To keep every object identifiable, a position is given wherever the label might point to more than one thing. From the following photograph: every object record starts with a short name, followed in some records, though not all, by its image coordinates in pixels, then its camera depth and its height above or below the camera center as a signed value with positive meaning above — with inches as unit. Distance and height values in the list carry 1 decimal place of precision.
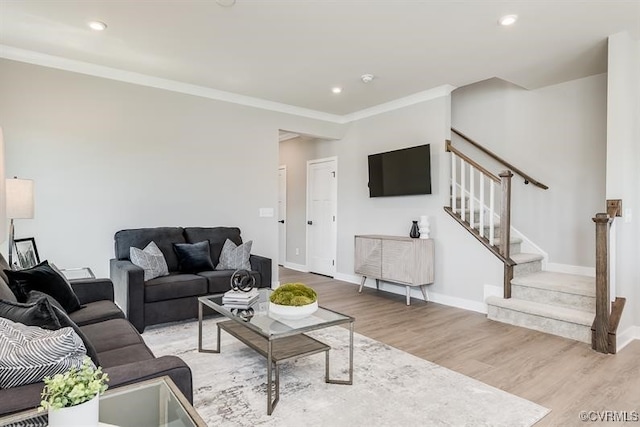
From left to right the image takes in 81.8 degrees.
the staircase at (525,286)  135.8 -31.7
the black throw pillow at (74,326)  55.8 -19.0
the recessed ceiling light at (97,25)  120.4 +60.1
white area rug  80.9 -46.3
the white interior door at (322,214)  252.2 -4.9
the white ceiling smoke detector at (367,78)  166.2 +59.3
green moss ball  93.3 -22.7
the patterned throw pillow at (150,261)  143.3 -21.2
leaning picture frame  132.8 -17.0
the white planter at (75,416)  36.5 -20.8
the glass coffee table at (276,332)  86.0 -31.0
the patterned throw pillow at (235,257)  166.1 -22.7
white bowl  92.6 -26.1
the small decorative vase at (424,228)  186.5 -10.5
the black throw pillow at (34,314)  54.9 -16.1
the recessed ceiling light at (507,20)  115.3 +59.5
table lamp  113.9 +2.4
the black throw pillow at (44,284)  85.3 -18.7
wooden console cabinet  180.5 -26.8
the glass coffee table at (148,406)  47.0 -26.5
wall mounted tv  188.7 +19.1
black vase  188.5 -12.2
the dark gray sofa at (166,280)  133.9 -28.6
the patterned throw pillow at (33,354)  45.6 -18.5
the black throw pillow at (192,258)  158.7 -21.8
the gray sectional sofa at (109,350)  45.4 -27.4
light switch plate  207.0 -2.7
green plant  36.3 -18.2
